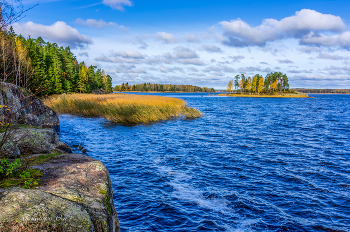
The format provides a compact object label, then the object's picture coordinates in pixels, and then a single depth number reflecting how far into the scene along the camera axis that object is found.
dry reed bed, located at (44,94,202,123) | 22.25
